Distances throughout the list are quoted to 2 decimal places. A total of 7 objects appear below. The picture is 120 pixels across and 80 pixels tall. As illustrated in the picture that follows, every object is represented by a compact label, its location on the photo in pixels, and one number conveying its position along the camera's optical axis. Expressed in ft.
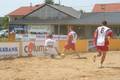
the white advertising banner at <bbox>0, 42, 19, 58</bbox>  70.77
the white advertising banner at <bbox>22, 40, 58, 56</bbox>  75.20
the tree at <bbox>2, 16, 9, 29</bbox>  309.03
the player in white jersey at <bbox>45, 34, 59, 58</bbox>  73.67
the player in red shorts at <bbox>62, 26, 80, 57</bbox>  73.05
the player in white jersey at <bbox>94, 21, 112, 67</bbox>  52.49
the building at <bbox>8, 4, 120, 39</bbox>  195.31
